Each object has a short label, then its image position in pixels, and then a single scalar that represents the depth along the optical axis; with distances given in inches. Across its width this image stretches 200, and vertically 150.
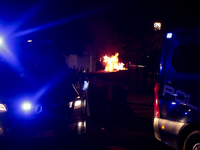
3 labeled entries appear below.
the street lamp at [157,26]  673.6
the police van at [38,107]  205.6
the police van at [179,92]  175.9
